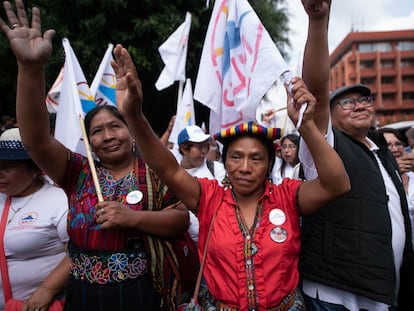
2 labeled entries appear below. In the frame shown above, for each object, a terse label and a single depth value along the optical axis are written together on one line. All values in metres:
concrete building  57.25
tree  8.17
